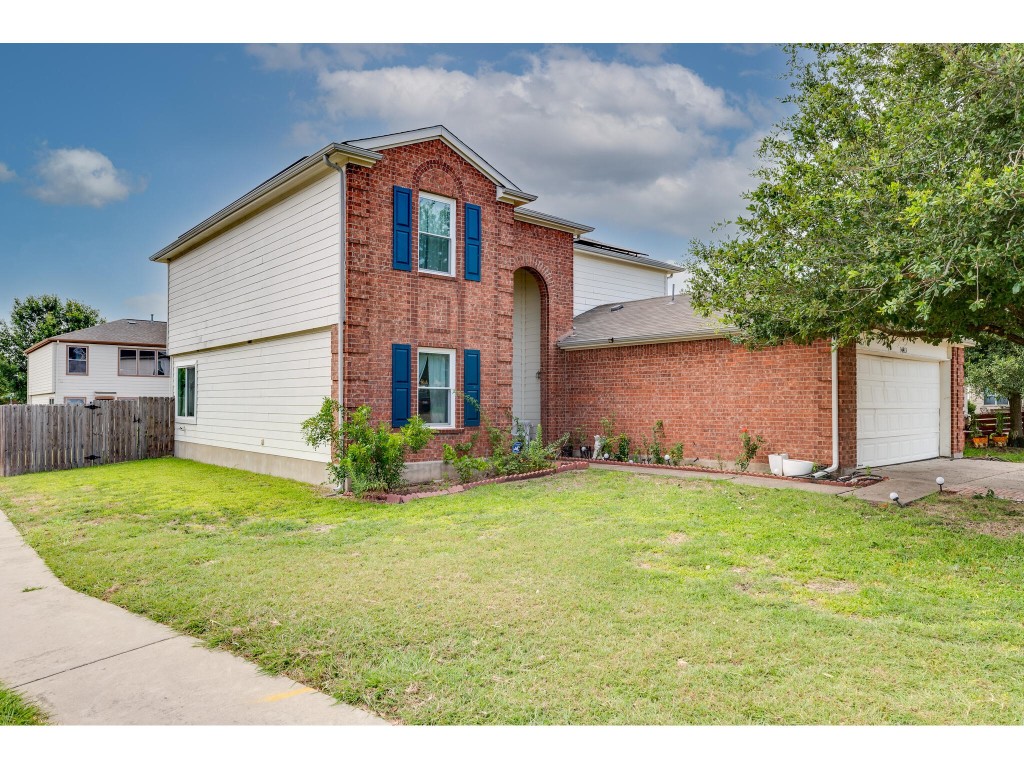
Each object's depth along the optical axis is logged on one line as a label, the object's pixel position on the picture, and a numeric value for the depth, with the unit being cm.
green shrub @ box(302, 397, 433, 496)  990
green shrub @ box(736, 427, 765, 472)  1184
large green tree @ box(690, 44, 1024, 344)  523
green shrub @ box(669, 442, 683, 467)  1298
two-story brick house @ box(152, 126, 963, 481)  1100
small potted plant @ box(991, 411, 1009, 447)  1798
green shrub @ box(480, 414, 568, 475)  1171
